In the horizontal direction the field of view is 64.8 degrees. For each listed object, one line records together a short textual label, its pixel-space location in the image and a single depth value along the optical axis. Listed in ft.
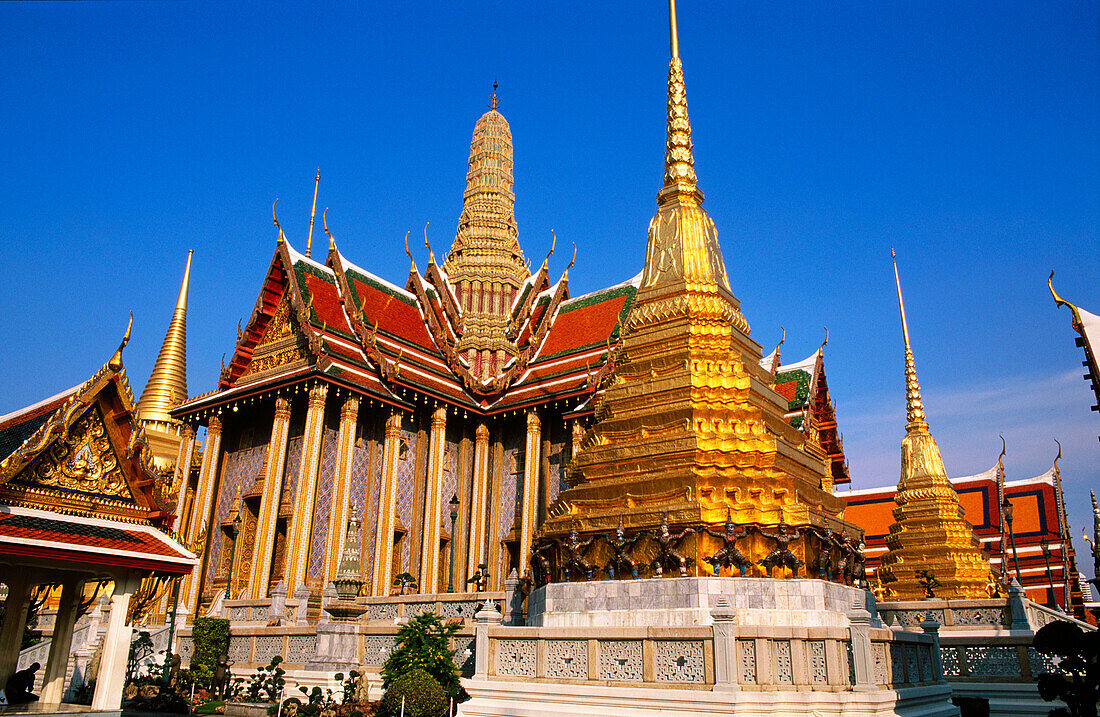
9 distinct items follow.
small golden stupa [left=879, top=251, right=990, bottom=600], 71.26
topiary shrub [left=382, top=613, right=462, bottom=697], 32.89
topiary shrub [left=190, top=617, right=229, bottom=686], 43.88
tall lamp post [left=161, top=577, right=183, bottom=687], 42.00
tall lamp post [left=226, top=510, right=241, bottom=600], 74.08
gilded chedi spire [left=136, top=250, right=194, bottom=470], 117.29
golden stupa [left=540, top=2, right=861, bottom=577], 39.96
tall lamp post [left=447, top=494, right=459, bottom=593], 76.18
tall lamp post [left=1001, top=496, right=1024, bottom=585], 87.92
